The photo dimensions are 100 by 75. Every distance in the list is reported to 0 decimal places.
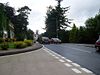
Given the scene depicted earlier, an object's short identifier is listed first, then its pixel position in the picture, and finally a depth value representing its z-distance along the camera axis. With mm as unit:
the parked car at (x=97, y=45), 9513
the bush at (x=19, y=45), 10457
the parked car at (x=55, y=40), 23114
